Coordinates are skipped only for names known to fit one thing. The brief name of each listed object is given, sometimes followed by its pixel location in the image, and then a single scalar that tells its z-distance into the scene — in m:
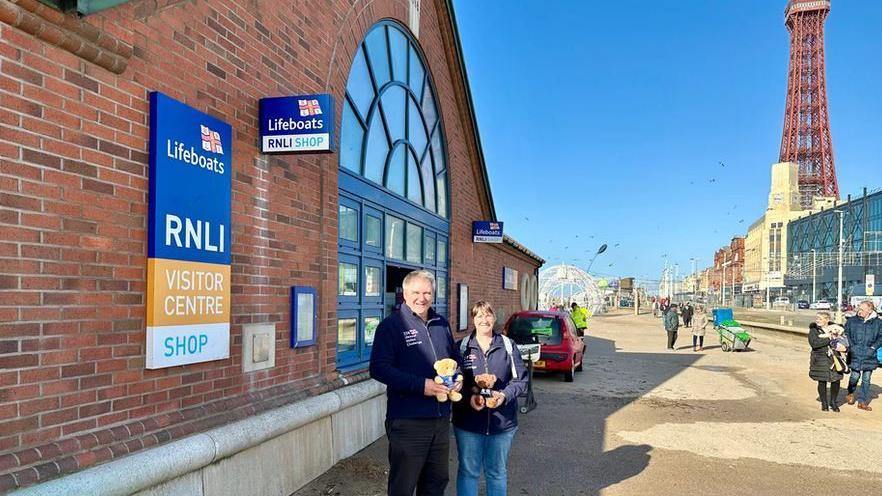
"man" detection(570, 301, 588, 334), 17.63
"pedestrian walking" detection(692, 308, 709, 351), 18.72
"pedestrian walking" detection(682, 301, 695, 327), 30.38
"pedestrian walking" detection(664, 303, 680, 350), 19.47
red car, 11.69
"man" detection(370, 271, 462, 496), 3.54
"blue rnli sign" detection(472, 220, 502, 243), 12.54
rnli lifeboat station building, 2.96
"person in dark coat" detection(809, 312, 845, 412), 8.92
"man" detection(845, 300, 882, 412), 9.10
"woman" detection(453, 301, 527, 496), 4.00
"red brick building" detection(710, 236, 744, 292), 125.69
